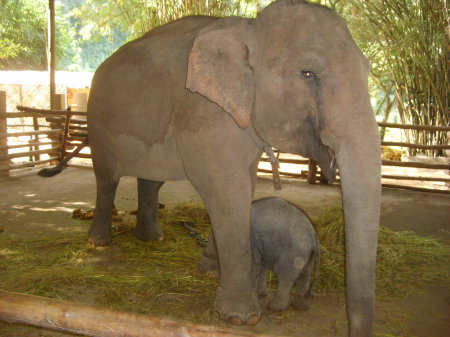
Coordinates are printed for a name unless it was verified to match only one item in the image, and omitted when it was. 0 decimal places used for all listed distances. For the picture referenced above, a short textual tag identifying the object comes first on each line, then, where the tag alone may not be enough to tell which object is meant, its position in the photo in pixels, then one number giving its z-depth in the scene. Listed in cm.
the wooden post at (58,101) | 964
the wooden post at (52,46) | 887
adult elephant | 192
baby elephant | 274
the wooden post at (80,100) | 1456
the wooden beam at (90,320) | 142
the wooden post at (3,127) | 772
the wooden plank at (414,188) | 730
